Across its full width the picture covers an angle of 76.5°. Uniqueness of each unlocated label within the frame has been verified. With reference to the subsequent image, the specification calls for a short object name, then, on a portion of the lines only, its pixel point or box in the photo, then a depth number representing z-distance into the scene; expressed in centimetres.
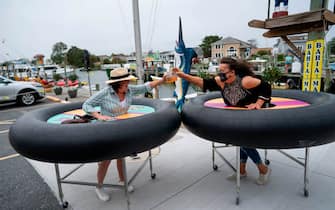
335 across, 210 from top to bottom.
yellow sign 424
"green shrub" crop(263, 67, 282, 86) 1190
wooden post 393
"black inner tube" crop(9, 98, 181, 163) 145
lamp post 775
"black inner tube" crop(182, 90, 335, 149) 150
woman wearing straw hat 203
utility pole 516
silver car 833
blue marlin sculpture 518
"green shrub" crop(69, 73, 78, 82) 2167
